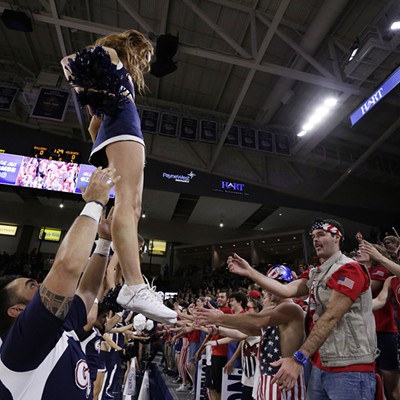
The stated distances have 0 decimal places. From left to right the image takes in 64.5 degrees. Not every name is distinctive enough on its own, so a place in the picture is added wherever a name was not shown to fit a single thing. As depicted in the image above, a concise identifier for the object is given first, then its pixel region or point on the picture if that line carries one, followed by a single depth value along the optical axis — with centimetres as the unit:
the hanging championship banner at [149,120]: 1154
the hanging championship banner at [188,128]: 1169
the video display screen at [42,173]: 1105
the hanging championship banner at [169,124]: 1164
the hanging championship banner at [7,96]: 1131
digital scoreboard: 1173
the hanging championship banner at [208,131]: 1183
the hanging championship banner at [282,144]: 1225
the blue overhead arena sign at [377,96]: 706
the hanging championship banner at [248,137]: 1195
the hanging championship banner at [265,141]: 1199
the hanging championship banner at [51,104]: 1059
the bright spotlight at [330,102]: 974
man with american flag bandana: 202
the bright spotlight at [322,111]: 1011
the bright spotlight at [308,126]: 1086
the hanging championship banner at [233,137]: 1200
